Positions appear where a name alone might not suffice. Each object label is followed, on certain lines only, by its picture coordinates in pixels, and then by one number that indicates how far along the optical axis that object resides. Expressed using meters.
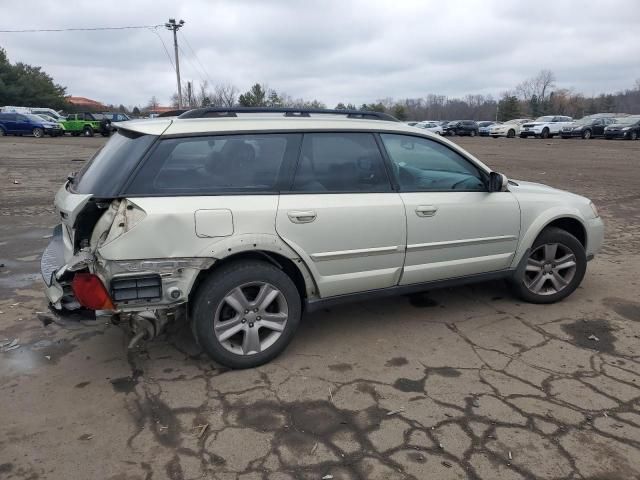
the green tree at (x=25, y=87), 58.58
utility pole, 43.56
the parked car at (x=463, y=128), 43.35
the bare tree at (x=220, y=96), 59.15
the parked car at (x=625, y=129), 32.16
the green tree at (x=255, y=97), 57.22
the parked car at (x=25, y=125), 33.91
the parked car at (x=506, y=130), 40.03
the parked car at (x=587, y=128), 34.62
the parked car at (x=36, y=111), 39.41
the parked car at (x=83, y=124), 36.06
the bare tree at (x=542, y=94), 101.69
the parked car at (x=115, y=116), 34.15
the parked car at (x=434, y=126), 44.08
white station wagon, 3.16
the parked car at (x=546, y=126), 36.97
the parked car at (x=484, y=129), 42.44
